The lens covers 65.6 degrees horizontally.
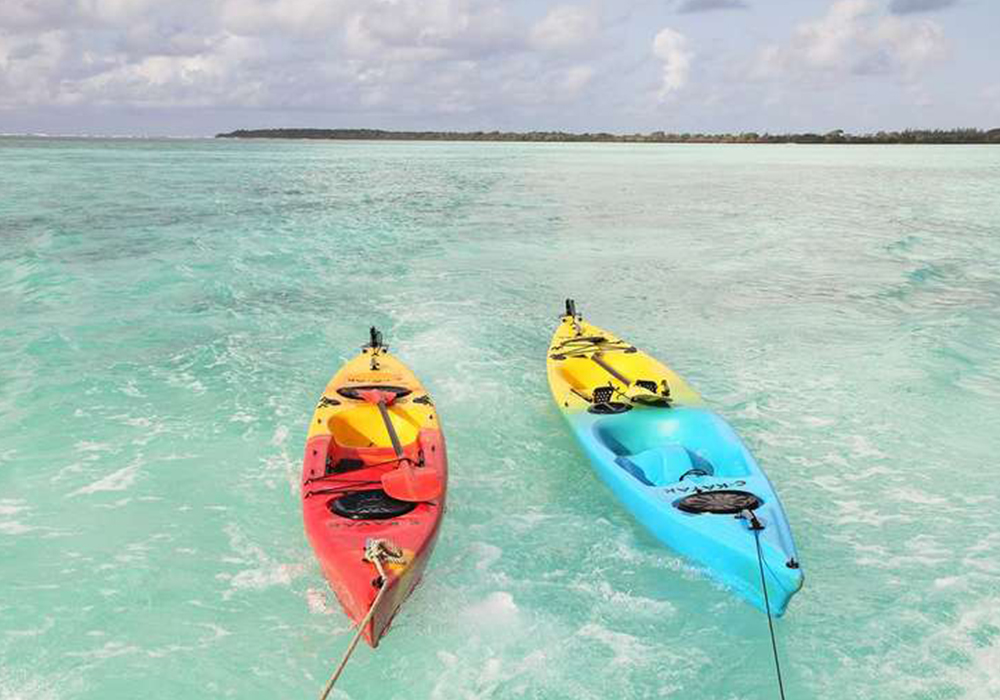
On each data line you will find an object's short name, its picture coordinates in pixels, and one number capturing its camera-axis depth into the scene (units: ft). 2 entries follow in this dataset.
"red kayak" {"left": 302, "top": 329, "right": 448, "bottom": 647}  20.49
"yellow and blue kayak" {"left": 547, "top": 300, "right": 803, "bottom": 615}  22.24
